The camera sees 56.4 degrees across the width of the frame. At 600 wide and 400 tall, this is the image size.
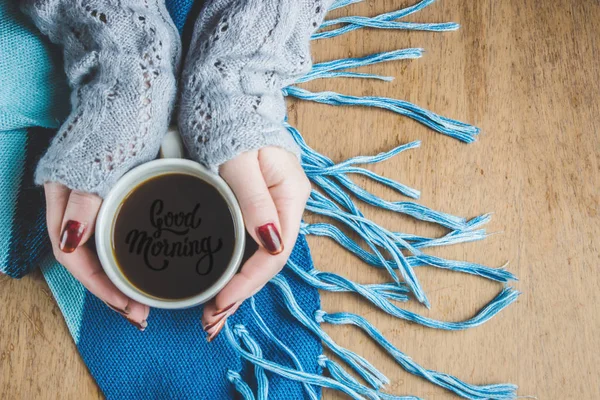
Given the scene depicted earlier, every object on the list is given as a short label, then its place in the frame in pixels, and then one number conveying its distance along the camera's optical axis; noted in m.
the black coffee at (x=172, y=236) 0.53
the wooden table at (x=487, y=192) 0.67
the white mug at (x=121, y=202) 0.51
